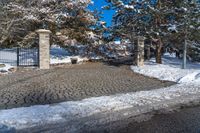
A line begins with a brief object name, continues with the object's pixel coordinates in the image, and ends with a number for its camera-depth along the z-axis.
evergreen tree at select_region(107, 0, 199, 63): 8.98
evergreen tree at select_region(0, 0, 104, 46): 10.05
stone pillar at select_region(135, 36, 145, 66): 9.76
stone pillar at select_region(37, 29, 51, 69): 8.80
